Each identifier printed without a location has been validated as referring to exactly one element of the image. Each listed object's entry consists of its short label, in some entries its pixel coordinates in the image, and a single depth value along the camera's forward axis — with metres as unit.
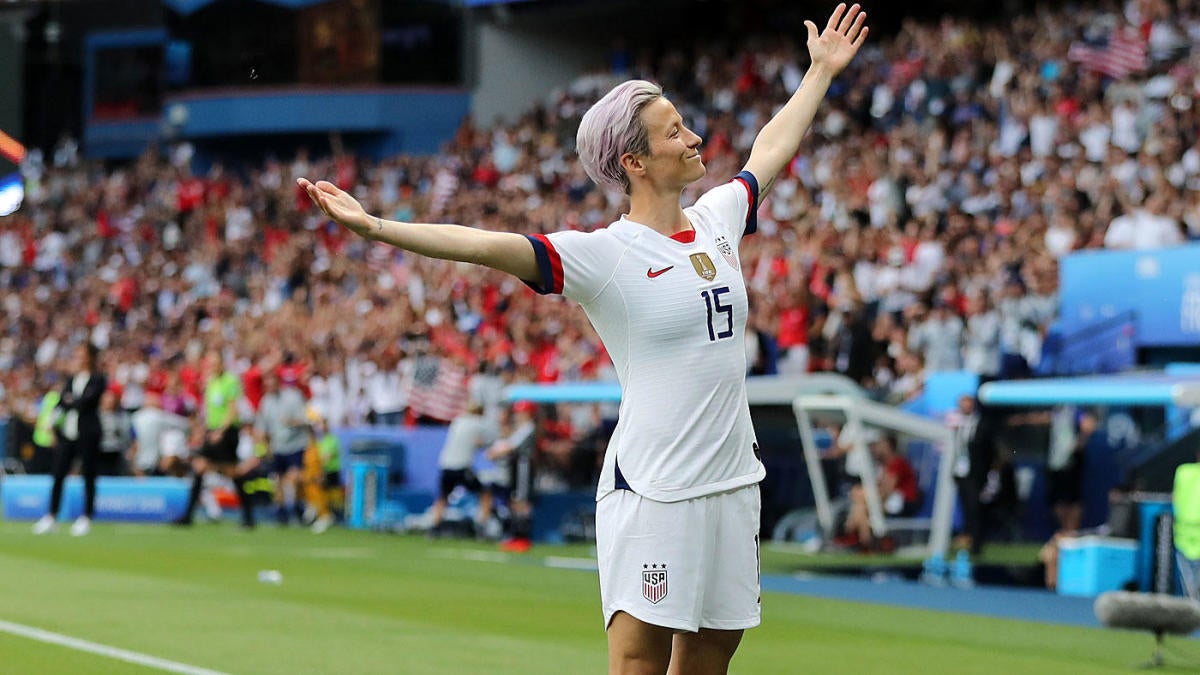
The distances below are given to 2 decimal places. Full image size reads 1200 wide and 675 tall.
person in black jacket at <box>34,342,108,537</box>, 21.61
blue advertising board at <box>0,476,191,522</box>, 25.41
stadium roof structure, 42.38
